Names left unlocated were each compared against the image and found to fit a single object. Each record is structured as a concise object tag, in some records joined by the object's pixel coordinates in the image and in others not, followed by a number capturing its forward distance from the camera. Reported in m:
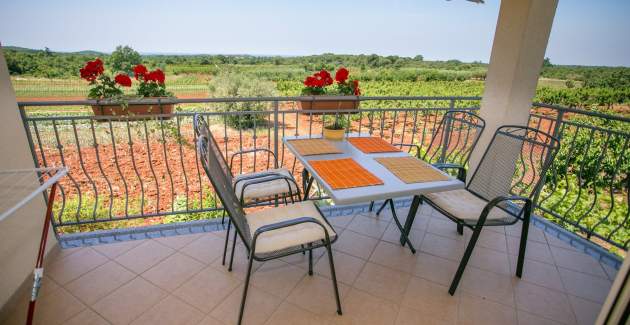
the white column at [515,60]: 2.56
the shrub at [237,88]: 13.72
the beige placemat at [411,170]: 1.87
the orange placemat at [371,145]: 2.38
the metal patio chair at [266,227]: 1.48
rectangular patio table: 1.63
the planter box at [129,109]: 2.43
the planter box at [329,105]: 3.13
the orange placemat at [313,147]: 2.23
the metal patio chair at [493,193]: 1.98
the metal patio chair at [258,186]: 2.09
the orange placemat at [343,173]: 1.75
